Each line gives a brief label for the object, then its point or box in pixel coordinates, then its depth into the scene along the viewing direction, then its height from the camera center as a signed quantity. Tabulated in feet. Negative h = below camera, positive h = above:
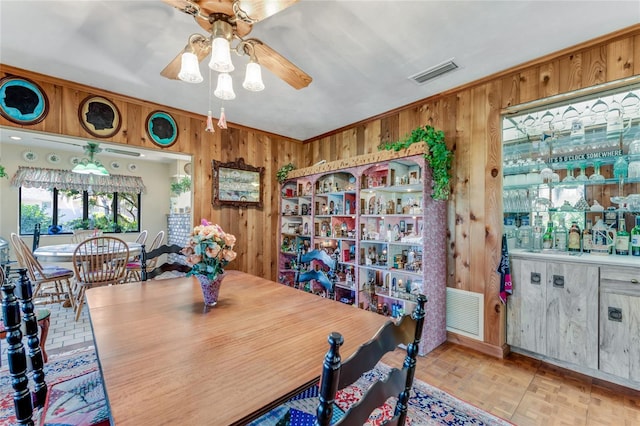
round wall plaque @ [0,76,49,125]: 8.13 +3.38
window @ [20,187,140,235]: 18.76 +0.23
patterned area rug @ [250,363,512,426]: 5.65 -4.35
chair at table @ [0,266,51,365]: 6.20 -2.53
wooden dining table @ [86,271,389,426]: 2.53 -1.75
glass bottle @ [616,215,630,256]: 7.61 -0.84
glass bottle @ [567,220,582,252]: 8.28 -0.81
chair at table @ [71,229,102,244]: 15.93 -1.27
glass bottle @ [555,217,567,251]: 8.63 -0.85
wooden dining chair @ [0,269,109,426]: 2.81 -1.99
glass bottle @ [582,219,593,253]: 8.12 -0.83
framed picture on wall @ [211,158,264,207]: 12.33 +1.33
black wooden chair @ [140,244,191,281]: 7.42 -1.50
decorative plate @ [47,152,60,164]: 18.90 +3.82
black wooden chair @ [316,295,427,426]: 1.95 -1.32
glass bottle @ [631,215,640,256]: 7.31 -0.80
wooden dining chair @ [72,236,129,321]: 10.93 -2.15
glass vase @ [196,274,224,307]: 5.11 -1.40
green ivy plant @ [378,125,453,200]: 8.77 +1.78
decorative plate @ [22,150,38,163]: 18.13 +3.76
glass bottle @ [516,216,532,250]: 9.34 -0.77
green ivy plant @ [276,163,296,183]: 13.98 +2.05
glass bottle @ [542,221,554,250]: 8.88 -0.87
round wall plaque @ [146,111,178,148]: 10.64 +3.29
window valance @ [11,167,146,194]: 17.93 +2.28
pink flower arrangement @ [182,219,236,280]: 5.04 -0.72
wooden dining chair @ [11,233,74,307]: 11.15 -2.55
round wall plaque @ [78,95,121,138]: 9.32 +3.32
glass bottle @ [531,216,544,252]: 9.06 -0.76
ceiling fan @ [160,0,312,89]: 4.51 +3.35
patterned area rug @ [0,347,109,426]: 3.53 -2.64
